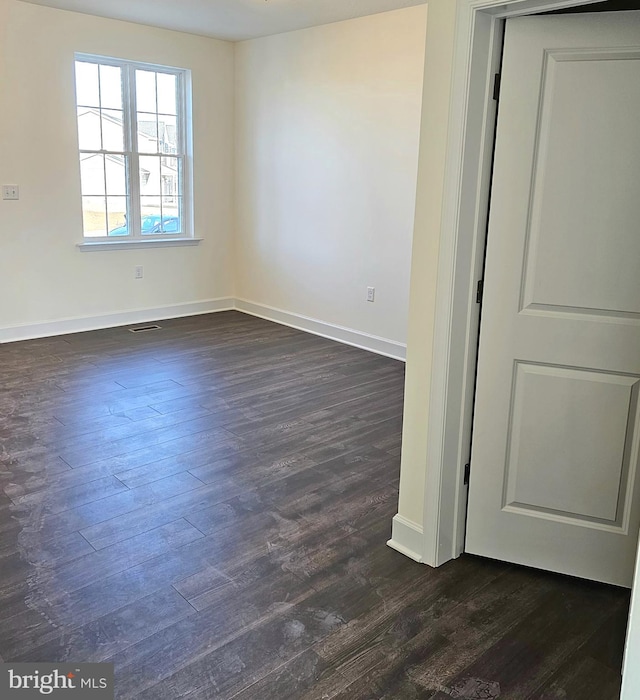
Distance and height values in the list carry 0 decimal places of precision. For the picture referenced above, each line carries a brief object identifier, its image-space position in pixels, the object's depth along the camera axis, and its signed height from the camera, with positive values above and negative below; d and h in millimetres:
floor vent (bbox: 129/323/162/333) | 5828 -1099
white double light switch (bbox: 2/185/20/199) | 5070 +81
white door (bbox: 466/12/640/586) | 2029 -301
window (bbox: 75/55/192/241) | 5508 +509
